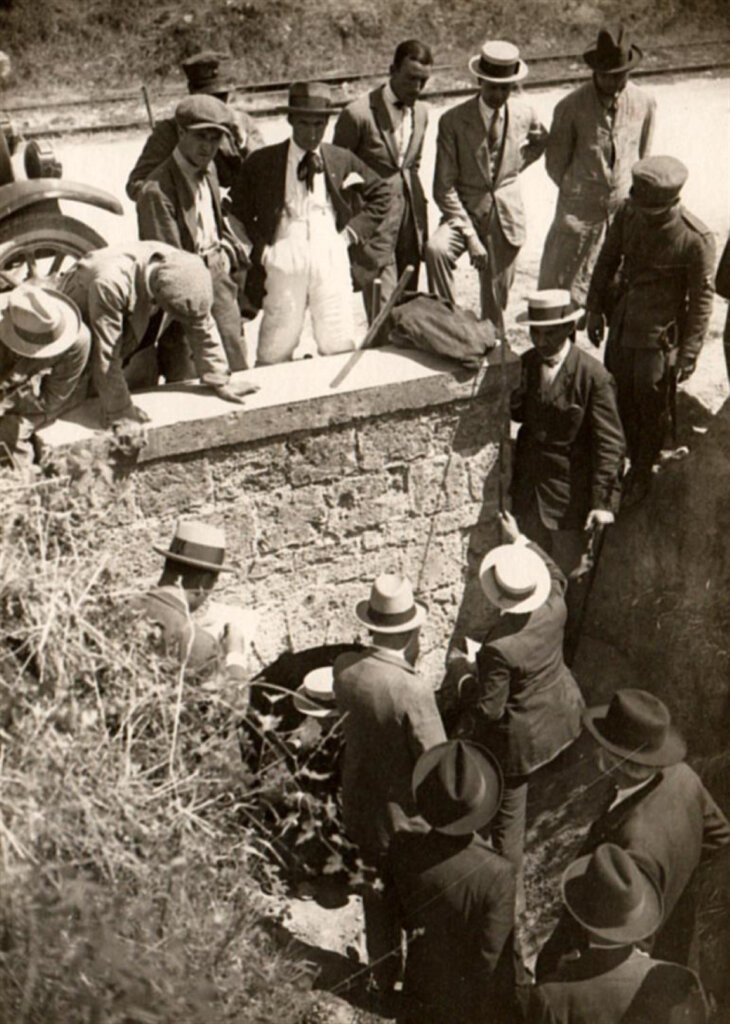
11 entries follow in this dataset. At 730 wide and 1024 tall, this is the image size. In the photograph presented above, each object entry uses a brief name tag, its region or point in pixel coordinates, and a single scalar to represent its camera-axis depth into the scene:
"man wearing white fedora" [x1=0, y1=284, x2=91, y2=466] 6.11
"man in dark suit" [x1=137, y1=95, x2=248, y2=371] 6.74
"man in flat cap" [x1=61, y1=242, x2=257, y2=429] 6.35
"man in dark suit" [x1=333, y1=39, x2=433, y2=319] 8.03
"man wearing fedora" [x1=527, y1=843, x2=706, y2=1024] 4.96
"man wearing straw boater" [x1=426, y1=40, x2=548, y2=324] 8.13
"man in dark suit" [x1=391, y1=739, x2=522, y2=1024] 5.28
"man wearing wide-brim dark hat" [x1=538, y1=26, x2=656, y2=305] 8.43
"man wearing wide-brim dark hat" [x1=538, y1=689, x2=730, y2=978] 5.51
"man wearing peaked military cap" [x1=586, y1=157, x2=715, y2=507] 7.23
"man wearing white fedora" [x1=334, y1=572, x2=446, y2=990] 5.97
